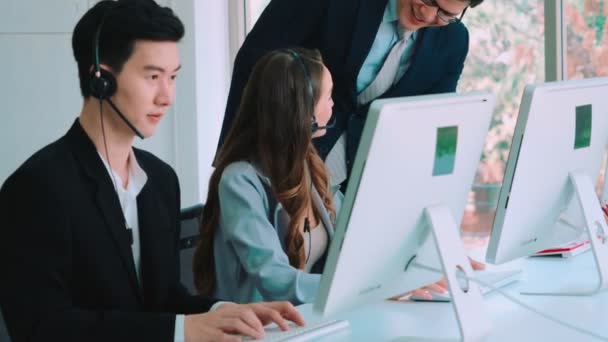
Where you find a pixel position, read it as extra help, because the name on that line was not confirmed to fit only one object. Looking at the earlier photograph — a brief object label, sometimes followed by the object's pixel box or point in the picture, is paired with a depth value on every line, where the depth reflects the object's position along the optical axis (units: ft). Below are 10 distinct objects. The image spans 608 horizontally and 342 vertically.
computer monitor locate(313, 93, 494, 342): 8.75
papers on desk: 12.67
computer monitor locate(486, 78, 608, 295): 10.16
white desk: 9.72
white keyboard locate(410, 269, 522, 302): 10.87
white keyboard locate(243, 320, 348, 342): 9.43
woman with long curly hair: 11.90
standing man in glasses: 13.39
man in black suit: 9.17
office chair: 12.39
